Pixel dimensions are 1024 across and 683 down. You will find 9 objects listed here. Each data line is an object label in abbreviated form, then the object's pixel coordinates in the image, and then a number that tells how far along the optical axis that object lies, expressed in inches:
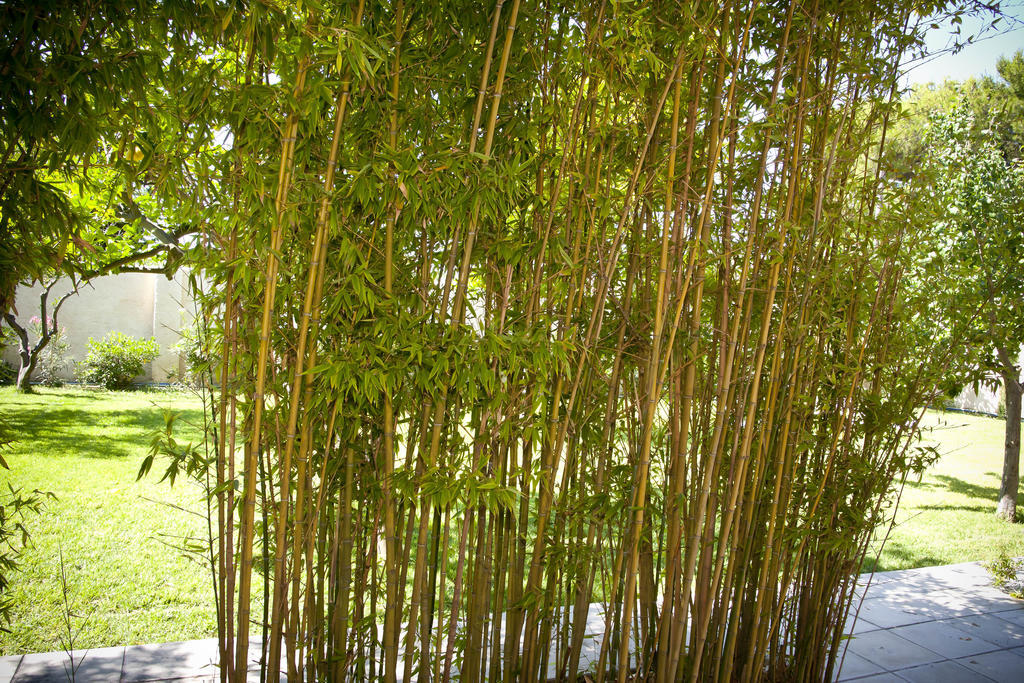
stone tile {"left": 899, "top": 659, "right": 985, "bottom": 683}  111.5
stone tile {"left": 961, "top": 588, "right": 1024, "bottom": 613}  145.1
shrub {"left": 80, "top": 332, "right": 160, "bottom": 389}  321.1
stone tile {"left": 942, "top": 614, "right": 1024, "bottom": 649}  128.6
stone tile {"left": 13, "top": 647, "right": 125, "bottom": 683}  94.0
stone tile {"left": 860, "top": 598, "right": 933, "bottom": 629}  135.3
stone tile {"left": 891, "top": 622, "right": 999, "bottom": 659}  123.2
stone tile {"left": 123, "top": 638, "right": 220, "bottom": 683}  97.8
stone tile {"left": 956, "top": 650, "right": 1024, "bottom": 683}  113.2
